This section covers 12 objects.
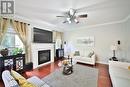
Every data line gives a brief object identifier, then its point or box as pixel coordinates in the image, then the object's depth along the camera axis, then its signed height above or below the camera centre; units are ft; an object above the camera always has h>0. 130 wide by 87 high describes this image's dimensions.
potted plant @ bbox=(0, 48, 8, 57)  7.27 -1.04
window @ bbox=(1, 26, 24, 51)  8.23 +0.56
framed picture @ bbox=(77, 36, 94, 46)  13.72 +0.79
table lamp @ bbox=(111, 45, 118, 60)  10.70 -0.91
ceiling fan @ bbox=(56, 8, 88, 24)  7.37 +3.98
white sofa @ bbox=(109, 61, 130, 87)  4.67 -3.10
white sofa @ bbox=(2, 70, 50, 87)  2.82 -1.95
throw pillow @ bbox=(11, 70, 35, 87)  2.99 -2.07
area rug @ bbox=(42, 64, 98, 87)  6.54 -4.56
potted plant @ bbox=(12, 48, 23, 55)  8.16 -1.05
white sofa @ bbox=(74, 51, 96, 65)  11.68 -3.40
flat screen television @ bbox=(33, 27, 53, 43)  10.80 +1.63
